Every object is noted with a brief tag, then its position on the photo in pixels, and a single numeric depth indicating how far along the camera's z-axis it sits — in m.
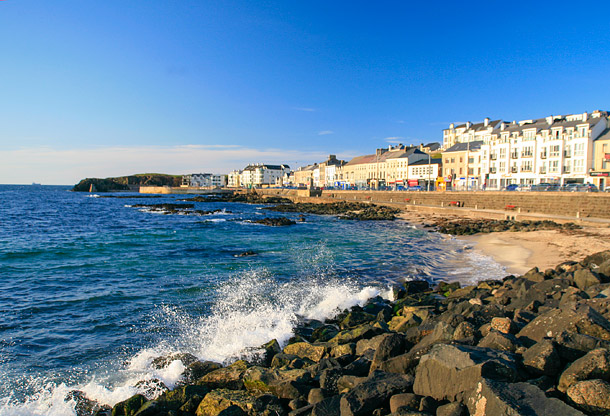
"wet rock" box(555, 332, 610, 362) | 5.08
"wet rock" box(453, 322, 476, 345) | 6.23
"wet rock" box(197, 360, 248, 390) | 6.91
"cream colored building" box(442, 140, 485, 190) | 67.50
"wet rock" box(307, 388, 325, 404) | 5.72
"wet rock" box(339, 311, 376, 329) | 10.37
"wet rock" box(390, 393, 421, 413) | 4.73
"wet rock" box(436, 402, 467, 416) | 4.17
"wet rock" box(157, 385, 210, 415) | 6.24
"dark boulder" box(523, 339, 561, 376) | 4.85
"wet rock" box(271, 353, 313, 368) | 7.21
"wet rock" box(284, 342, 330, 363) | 7.86
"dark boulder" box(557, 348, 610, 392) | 4.48
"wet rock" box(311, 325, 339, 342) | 9.45
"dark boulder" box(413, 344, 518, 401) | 4.58
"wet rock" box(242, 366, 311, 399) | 6.16
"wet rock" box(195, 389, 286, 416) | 5.73
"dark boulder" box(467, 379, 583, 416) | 3.81
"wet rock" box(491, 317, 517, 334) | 6.50
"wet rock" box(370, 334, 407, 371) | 6.37
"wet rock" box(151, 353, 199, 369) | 8.16
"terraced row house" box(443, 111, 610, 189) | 51.38
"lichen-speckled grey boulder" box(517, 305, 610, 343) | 5.69
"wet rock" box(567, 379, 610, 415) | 4.06
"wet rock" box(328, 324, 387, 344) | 8.41
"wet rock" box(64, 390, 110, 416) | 6.61
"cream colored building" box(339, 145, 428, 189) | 93.41
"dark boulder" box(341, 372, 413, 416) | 4.88
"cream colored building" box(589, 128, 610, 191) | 48.31
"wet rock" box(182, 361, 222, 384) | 7.56
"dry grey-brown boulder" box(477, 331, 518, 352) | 5.58
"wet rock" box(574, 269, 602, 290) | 10.67
